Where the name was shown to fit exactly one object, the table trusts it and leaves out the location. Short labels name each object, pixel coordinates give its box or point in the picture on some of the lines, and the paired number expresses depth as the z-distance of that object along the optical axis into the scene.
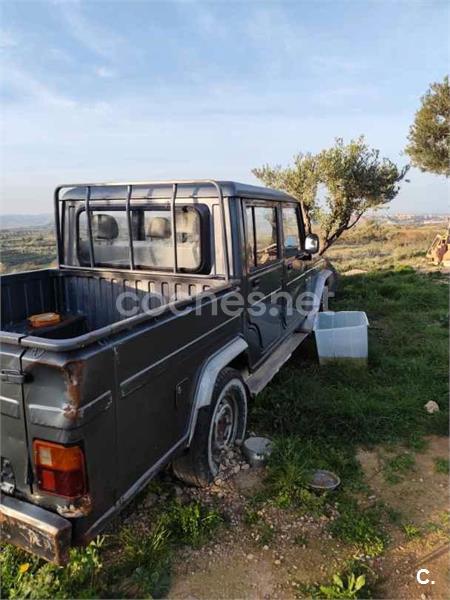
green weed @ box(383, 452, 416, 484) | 3.19
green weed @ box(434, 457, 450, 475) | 3.28
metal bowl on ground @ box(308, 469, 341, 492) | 2.99
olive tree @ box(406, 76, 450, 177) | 17.00
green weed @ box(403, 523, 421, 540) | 2.62
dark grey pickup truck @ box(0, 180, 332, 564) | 1.83
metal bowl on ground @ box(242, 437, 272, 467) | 3.29
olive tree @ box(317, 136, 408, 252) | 11.49
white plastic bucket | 5.11
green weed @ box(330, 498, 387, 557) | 2.52
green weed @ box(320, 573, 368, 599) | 2.17
